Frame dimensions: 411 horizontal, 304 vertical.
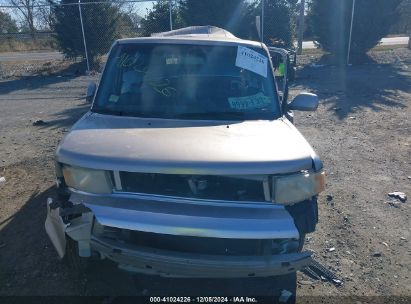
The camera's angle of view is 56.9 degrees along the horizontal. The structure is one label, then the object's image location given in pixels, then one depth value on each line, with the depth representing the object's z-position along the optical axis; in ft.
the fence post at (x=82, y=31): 46.00
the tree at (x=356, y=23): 51.29
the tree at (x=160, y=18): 49.29
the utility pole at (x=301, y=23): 50.96
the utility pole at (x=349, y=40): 48.44
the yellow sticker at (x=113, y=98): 11.83
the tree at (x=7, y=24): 97.66
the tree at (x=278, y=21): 52.80
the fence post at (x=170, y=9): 45.09
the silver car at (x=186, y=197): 7.98
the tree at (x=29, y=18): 81.65
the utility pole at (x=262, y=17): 46.12
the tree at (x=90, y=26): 49.49
